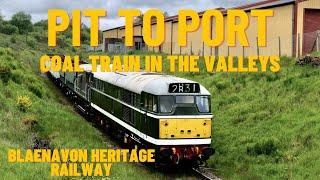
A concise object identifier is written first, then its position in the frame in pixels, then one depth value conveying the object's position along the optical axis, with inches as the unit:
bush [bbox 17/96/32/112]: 1012.5
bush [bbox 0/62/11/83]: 1247.0
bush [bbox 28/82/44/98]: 1323.8
